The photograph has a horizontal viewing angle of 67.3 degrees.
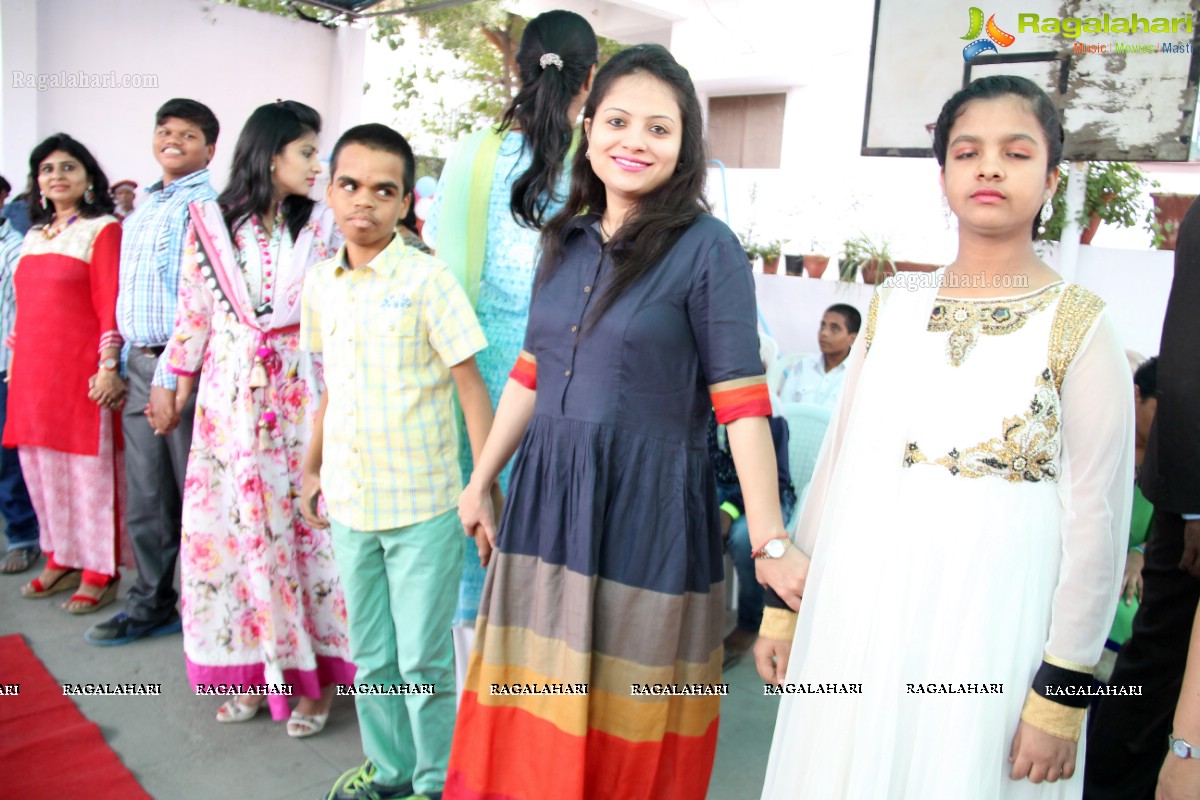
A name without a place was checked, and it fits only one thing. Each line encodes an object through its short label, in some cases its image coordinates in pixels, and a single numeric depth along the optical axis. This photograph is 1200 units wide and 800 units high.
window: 9.36
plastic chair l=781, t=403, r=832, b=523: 3.48
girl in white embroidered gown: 1.24
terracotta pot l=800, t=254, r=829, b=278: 6.57
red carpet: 2.33
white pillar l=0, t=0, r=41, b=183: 5.51
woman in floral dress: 2.64
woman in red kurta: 3.50
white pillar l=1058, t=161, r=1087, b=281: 4.63
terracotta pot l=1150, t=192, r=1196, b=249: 5.21
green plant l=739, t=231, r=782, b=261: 6.96
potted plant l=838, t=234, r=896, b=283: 5.97
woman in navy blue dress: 1.47
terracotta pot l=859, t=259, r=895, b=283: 5.95
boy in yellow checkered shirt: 2.07
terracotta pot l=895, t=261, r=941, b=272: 5.82
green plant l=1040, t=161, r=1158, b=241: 4.95
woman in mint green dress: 2.06
